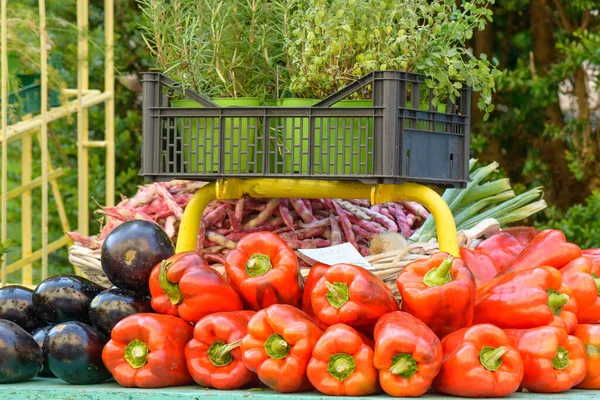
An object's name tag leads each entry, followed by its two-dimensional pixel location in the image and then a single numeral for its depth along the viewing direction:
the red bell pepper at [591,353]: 2.58
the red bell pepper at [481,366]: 2.34
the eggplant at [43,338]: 2.79
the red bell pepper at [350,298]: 2.45
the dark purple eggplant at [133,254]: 2.72
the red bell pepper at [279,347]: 2.37
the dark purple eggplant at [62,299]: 2.81
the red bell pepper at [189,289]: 2.59
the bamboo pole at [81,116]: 5.15
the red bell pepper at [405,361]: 2.30
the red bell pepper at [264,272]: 2.60
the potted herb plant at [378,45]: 2.77
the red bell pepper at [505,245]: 3.10
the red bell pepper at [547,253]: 2.81
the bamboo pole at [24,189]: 5.90
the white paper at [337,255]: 2.79
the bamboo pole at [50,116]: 5.06
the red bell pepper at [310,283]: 2.63
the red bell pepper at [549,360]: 2.45
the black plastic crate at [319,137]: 2.67
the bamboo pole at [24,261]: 5.66
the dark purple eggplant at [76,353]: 2.60
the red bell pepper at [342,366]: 2.33
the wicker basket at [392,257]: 2.88
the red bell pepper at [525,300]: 2.54
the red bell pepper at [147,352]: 2.53
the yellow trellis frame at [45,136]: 4.49
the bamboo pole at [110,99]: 5.40
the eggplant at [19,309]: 2.93
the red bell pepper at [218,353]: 2.48
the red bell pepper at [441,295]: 2.45
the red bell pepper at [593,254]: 2.99
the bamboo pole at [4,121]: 4.24
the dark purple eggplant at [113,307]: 2.68
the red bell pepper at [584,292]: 2.71
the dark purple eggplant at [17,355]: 2.60
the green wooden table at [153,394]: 2.35
